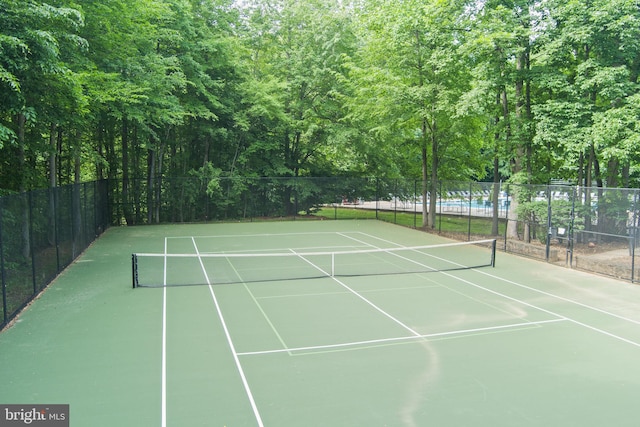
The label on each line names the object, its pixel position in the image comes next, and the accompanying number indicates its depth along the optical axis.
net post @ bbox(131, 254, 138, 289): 12.05
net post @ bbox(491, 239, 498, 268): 15.05
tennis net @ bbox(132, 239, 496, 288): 13.29
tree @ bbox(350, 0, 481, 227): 20.67
